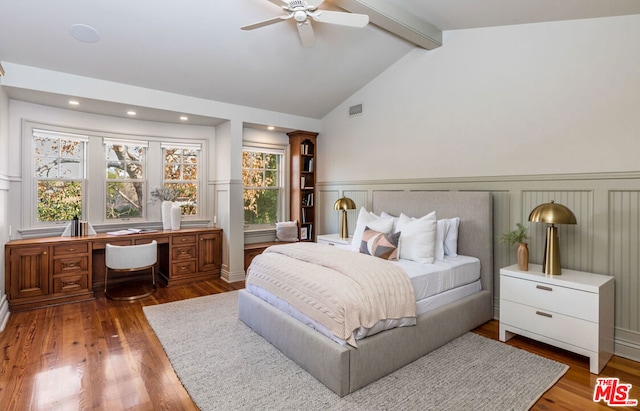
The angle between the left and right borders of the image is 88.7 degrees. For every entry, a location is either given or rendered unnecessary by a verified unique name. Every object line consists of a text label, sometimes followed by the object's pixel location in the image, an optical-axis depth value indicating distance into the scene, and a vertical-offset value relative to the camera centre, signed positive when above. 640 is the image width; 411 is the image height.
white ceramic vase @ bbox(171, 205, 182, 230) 5.02 -0.21
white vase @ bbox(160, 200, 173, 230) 5.04 -0.14
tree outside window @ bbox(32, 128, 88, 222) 4.31 +0.39
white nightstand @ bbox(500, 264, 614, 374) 2.50 -0.86
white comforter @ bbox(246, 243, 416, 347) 2.22 -0.63
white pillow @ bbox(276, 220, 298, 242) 5.75 -0.48
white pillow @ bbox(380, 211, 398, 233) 4.34 -0.14
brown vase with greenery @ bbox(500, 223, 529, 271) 2.98 -0.35
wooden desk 3.74 -0.79
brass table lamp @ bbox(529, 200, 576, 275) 2.72 -0.13
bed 2.22 -1.01
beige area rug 2.11 -1.27
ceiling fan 2.75 +1.64
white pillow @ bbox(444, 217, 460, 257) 3.65 -0.37
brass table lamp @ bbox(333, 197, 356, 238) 4.91 -0.06
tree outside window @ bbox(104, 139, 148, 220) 4.86 +0.38
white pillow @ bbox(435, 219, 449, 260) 3.46 -0.34
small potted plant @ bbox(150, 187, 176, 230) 5.04 +0.05
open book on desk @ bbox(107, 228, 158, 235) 4.54 -0.41
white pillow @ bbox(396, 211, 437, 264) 3.28 -0.36
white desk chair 4.07 -0.69
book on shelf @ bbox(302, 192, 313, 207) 6.00 +0.07
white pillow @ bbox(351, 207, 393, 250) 3.76 -0.24
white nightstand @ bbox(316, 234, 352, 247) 4.62 -0.53
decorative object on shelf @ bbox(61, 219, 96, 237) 4.29 -0.35
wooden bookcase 5.88 +0.41
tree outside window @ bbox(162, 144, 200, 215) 5.33 +0.49
